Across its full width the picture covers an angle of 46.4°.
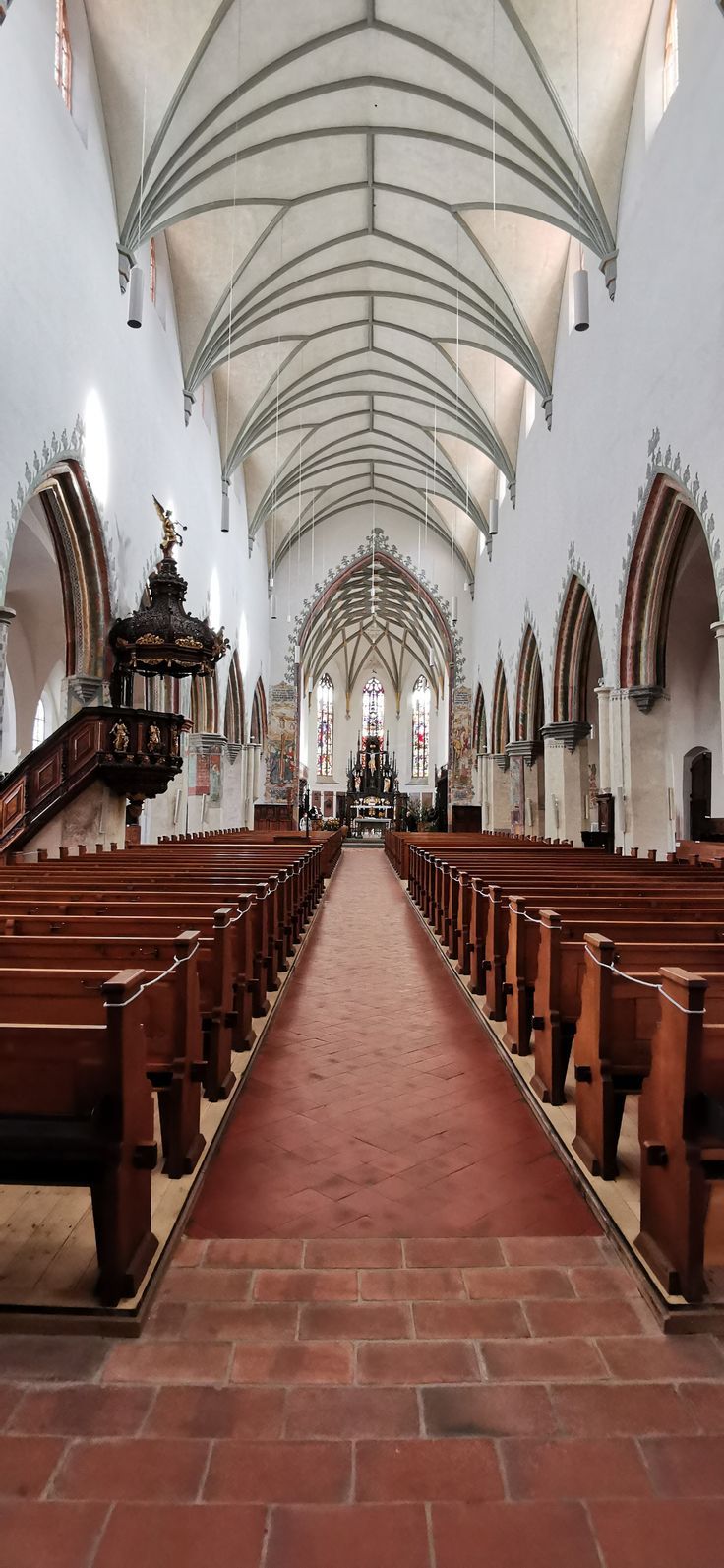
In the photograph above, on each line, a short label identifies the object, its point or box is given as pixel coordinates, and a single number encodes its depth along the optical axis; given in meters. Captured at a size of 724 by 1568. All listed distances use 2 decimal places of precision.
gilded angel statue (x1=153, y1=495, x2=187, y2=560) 12.58
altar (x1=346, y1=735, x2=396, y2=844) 37.91
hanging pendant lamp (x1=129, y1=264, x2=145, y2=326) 9.23
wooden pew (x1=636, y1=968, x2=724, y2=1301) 2.29
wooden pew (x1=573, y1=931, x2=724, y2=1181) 3.02
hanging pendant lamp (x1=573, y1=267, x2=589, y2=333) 9.54
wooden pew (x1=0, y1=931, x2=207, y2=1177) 2.81
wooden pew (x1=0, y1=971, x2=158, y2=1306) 2.27
